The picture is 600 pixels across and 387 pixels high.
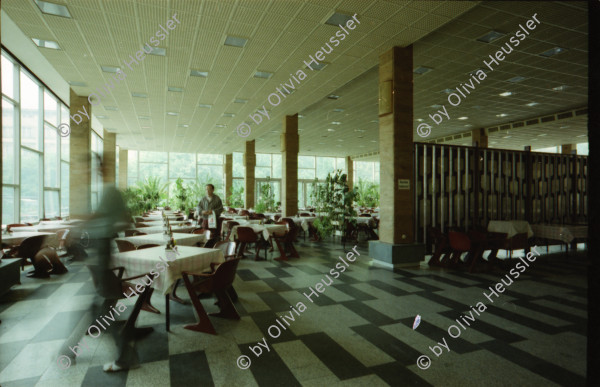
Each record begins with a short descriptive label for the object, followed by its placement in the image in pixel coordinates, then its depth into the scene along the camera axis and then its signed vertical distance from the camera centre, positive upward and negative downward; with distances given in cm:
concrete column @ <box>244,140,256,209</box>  1653 +115
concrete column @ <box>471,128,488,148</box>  1481 +268
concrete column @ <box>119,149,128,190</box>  1934 +178
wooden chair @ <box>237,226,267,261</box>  710 -88
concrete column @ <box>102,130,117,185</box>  1498 +245
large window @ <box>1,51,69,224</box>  744 +120
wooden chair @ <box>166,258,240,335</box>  346 -99
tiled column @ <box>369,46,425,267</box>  646 +72
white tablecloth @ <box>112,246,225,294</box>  342 -76
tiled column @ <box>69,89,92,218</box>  942 +162
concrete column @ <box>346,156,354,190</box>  2417 +198
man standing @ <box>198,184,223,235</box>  757 -26
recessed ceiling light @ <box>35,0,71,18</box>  504 +295
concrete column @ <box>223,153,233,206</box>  2083 +144
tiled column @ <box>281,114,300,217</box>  1171 +108
